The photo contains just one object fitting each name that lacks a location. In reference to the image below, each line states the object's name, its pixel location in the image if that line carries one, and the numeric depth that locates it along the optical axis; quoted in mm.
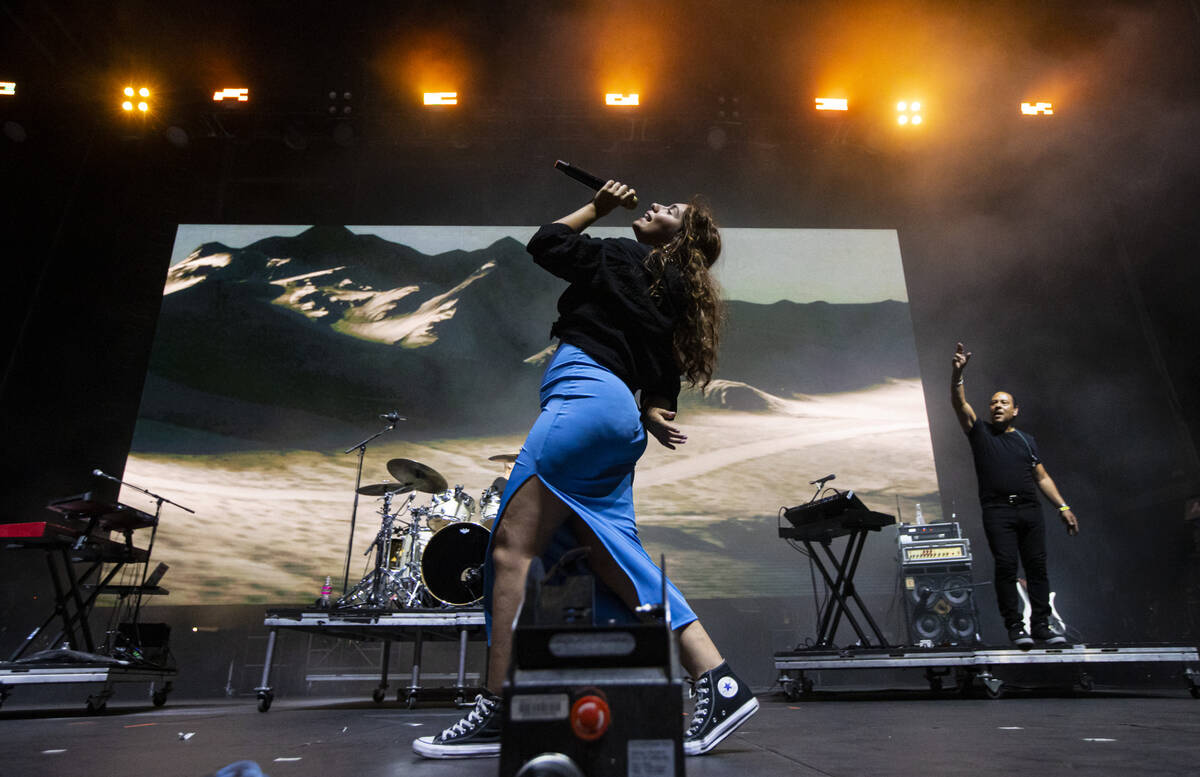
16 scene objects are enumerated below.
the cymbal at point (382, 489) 3761
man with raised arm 2881
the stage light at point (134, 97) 5176
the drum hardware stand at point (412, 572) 3641
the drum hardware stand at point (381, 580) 3654
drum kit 3418
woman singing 1066
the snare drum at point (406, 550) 3801
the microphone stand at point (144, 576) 3337
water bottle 4004
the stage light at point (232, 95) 5246
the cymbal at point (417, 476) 3647
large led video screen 4676
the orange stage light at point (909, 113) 5398
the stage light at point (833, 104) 5352
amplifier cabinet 4156
